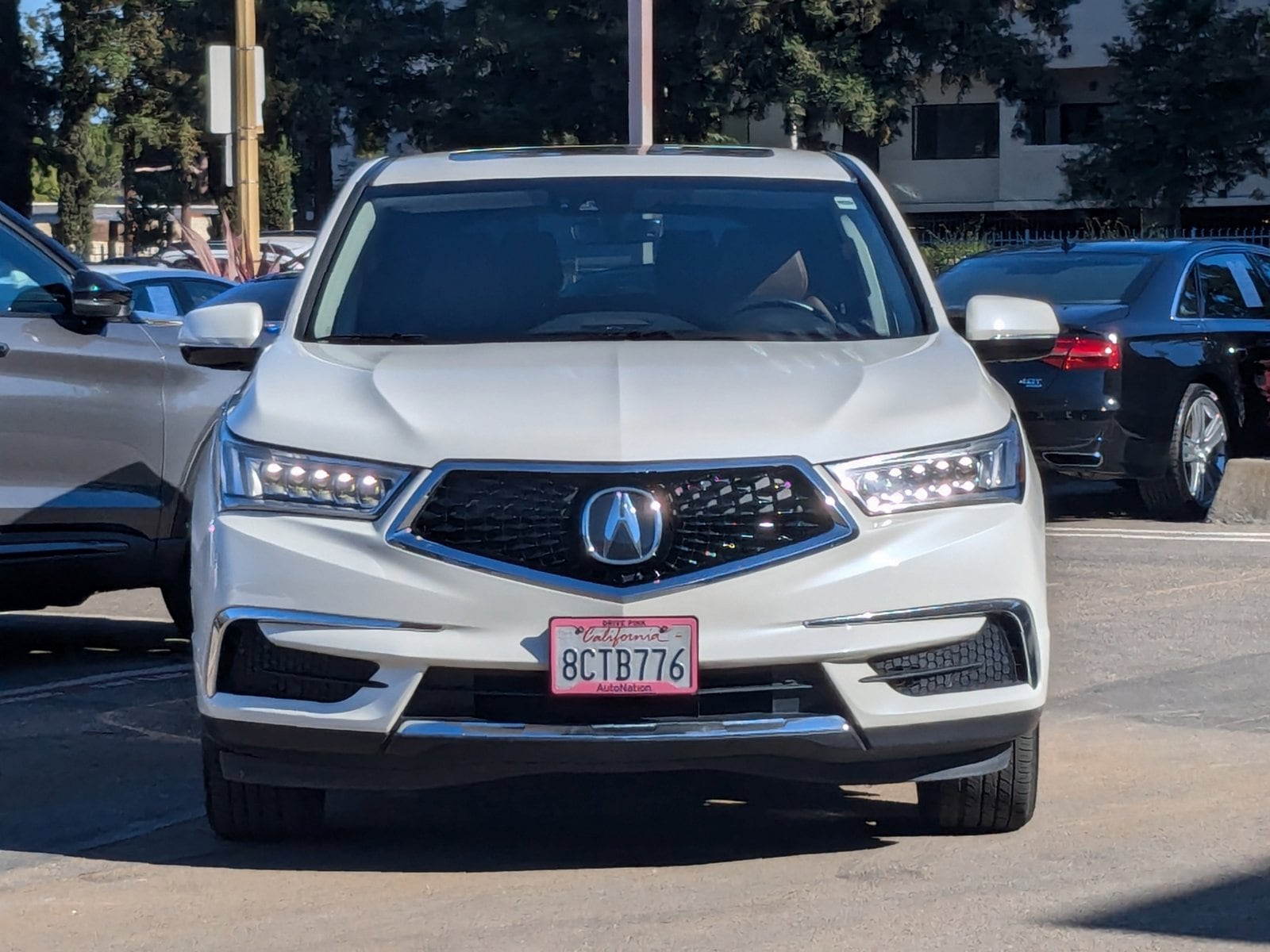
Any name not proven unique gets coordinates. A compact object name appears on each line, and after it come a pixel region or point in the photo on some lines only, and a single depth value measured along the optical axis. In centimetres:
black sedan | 1133
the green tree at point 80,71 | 5141
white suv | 445
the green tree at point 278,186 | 5991
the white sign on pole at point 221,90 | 2209
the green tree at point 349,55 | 4853
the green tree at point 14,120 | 4522
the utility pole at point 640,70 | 1714
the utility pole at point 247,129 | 2250
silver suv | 733
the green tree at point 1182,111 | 4003
